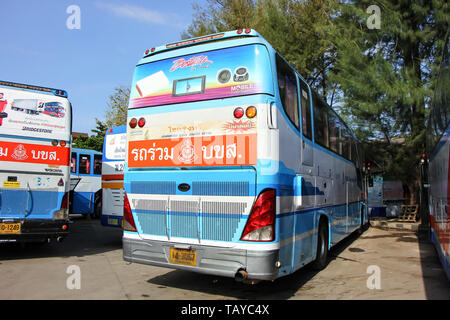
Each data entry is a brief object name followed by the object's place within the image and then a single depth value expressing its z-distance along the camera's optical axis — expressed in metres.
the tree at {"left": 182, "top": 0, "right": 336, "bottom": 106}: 19.56
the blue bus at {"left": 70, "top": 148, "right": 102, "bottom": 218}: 16.28
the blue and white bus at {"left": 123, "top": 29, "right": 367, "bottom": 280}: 4.74
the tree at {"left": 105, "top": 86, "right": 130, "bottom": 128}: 33.38
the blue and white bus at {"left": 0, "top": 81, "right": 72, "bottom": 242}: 7.45
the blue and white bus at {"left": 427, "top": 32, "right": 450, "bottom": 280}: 5.56
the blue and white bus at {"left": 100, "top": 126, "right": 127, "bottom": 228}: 9.65
